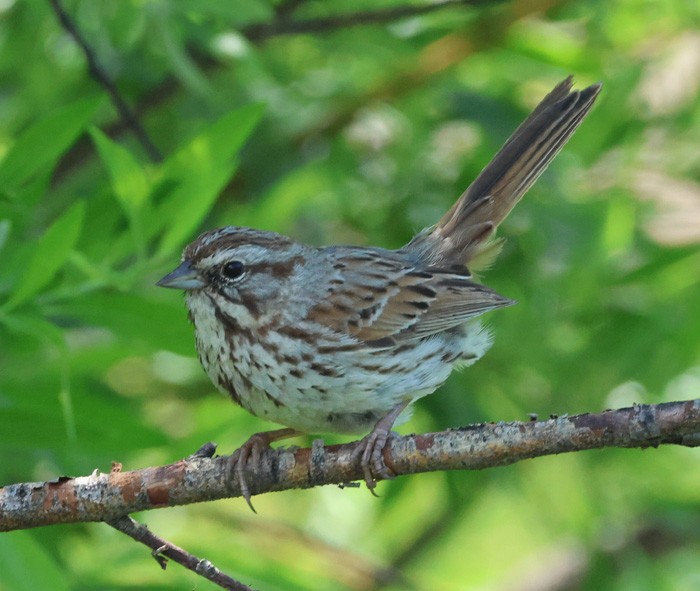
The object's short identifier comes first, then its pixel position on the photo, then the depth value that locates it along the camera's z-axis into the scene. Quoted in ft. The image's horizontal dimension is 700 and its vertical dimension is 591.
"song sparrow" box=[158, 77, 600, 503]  24.40
